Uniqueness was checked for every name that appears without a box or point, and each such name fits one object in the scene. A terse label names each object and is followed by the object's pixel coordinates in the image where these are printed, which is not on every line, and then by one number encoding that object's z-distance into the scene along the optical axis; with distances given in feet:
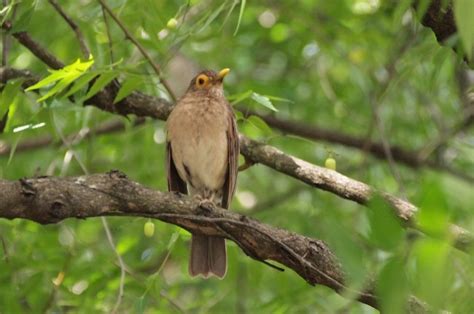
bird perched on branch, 34.99
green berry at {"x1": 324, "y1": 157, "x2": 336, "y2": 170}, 29.76
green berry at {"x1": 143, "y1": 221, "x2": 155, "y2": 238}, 27.76
